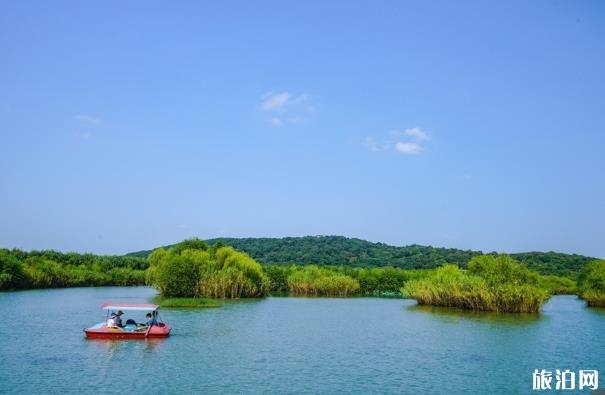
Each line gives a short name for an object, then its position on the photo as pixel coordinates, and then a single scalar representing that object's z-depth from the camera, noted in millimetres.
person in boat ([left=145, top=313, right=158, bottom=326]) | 33906
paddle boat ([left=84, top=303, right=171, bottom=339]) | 32531
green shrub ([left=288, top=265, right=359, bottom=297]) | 81188
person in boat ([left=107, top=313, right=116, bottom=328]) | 33094
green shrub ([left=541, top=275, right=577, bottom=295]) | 96500
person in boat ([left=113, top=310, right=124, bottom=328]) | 33559
